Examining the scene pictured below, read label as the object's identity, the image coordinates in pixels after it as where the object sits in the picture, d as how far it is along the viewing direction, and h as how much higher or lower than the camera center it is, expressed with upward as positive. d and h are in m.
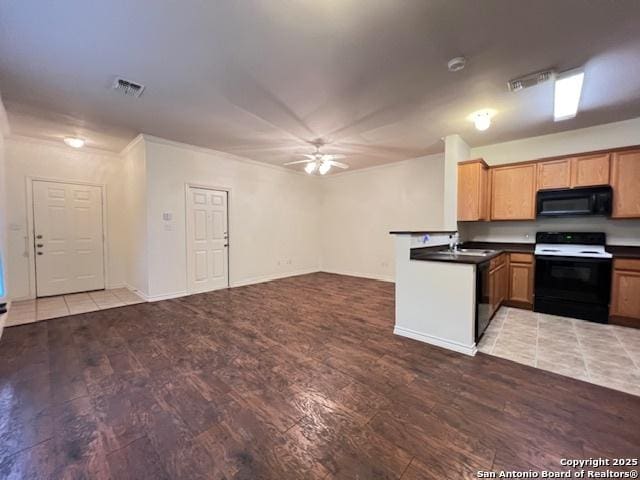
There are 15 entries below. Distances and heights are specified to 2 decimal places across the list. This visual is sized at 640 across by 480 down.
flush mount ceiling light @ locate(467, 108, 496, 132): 3.42 +1.50
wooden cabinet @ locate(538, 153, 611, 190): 3.68 +0.87
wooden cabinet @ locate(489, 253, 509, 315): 3.44 -0.71
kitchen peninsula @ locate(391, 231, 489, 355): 2.74 -0.71
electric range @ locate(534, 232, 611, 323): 3.48 -0.62
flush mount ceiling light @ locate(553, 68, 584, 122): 2.64 +1.53
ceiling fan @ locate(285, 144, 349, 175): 4.55 +1.16
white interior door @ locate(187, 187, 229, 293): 5.06 -0.19
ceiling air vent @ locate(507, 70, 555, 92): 2.58 +1.53
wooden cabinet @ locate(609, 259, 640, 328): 3.29 -0.77
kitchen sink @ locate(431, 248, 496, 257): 3.39 -0.30
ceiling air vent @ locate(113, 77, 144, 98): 2.75 +1.54
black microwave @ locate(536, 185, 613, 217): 3.64 +0.44
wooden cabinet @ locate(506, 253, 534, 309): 4.02 -0.74
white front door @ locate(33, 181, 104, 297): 4.81 -0.15
